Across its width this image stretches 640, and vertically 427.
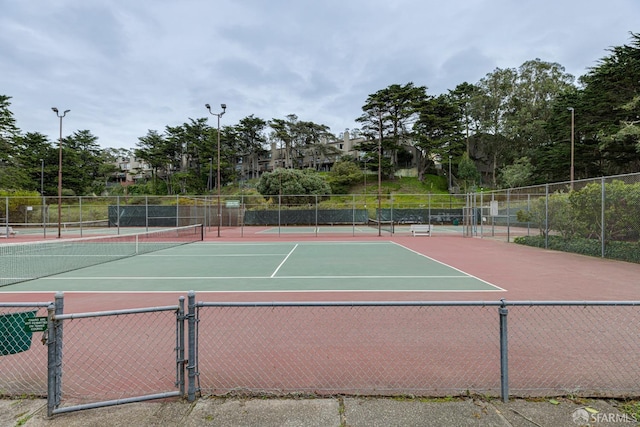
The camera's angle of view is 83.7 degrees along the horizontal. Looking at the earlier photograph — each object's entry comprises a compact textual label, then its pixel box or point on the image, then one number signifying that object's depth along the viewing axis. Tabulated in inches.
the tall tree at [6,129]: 2139.1
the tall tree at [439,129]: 2529.5
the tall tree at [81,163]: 2738.7
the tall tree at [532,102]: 2301.9
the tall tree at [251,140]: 3469.5
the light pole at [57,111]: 882.5
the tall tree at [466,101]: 2647.6
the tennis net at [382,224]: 1360.2
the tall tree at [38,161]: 2477.6
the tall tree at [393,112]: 2618.1
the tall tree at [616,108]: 1280.8
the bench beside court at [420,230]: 1005.7
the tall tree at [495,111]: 2500.0
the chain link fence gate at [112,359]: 125.0
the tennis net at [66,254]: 424.6
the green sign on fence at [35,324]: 123.3
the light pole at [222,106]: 1005.7
